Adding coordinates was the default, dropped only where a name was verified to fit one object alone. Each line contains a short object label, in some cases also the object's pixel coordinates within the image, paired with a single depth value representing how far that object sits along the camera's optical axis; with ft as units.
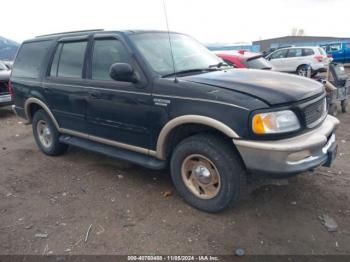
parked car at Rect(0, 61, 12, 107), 28.81
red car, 25.71
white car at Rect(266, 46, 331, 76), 51.72
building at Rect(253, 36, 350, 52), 136.34
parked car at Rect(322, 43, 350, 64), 76.69
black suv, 9.64
